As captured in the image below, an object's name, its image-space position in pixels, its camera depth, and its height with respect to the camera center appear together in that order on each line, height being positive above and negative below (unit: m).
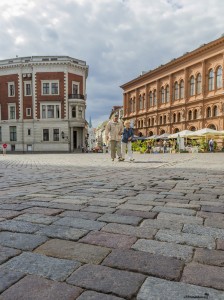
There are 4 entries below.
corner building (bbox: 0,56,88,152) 34.78 +6.39
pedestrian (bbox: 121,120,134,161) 9.93 +0.39
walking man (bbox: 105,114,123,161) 9.82 +0.60
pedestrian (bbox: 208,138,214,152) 25.23 -0.10
